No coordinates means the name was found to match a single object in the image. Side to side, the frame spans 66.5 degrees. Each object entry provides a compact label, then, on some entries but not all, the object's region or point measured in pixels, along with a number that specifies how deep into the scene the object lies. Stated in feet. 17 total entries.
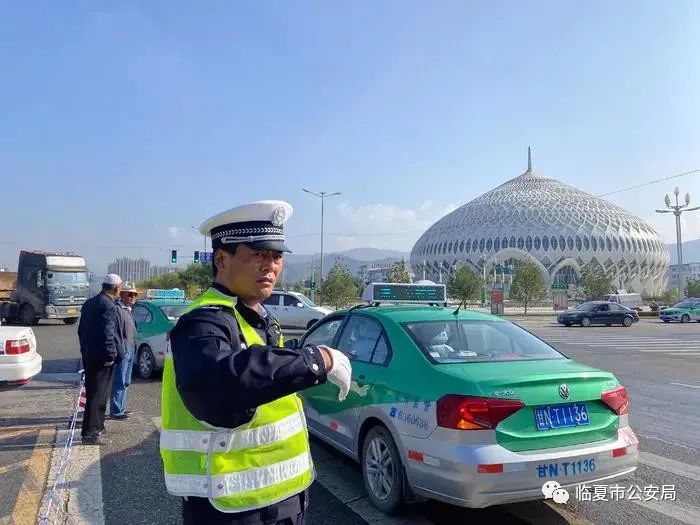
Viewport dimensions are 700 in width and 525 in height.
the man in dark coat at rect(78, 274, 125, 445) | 18.99
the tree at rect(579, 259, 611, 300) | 206.80
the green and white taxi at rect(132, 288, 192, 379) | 32.40
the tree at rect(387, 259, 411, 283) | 207.51
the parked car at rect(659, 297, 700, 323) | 117.78
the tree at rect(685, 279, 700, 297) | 215.31
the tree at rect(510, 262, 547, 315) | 173.99
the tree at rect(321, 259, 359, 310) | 131.34
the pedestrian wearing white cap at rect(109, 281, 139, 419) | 21.88
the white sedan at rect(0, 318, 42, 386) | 23.31
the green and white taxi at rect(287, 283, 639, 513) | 11.23
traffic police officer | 5.28
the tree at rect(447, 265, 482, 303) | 202.97
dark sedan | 102.94
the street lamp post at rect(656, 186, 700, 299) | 187.11
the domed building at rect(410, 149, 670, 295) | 303.89
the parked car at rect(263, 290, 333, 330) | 67.05
